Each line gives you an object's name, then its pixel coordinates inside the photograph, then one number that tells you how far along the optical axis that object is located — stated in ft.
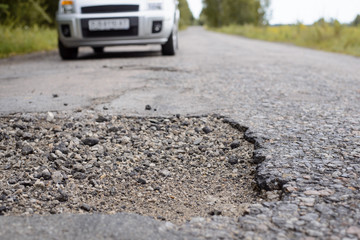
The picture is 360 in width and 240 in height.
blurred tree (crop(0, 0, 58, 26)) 30.31
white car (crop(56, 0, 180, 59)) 19.29
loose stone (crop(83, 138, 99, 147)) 6.77
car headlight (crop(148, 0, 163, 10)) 19.83
